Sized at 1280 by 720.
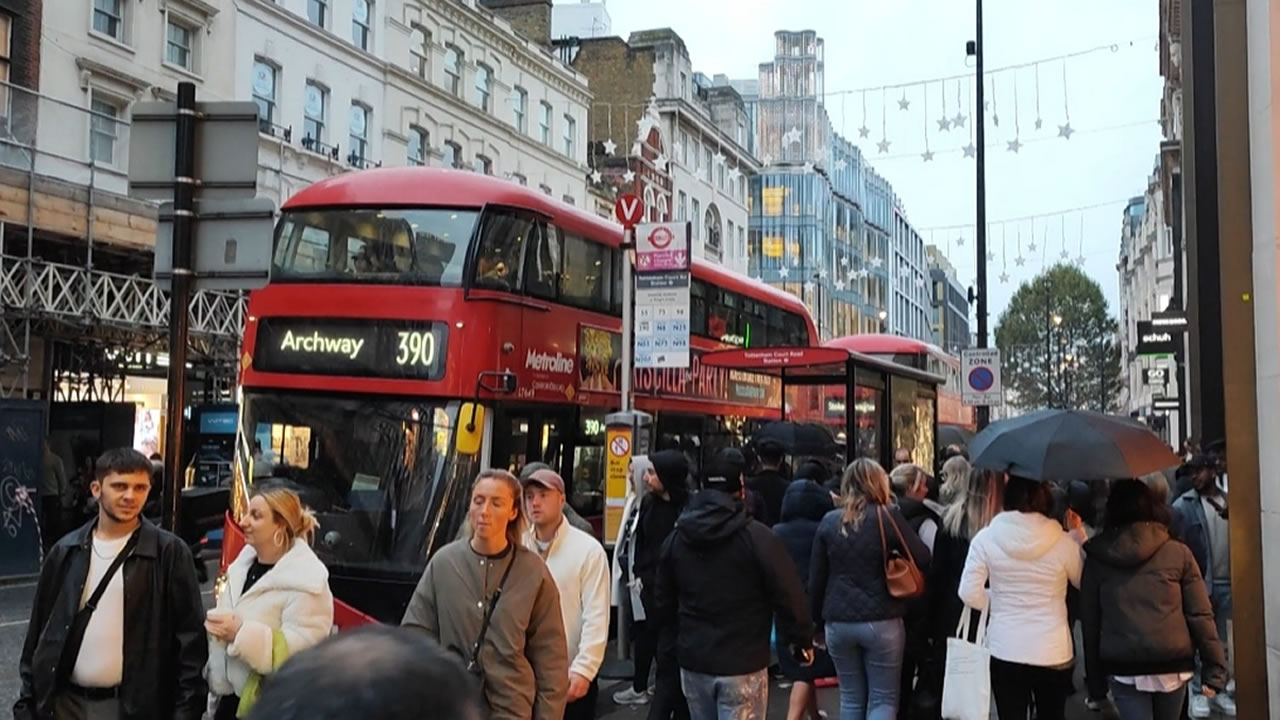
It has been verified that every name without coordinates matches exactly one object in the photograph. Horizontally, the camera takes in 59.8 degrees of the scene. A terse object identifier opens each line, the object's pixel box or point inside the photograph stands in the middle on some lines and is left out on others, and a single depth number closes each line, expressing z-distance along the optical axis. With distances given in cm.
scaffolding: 1727
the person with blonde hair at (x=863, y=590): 615
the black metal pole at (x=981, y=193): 1770
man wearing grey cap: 511
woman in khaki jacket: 426
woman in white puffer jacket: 552
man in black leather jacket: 434
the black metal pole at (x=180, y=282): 566
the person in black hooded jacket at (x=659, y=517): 689
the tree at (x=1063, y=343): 7644
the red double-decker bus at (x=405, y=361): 938
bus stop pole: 1145
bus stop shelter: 1465
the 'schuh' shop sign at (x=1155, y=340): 1922
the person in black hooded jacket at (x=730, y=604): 532
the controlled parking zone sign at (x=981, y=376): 1631
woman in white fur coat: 427
